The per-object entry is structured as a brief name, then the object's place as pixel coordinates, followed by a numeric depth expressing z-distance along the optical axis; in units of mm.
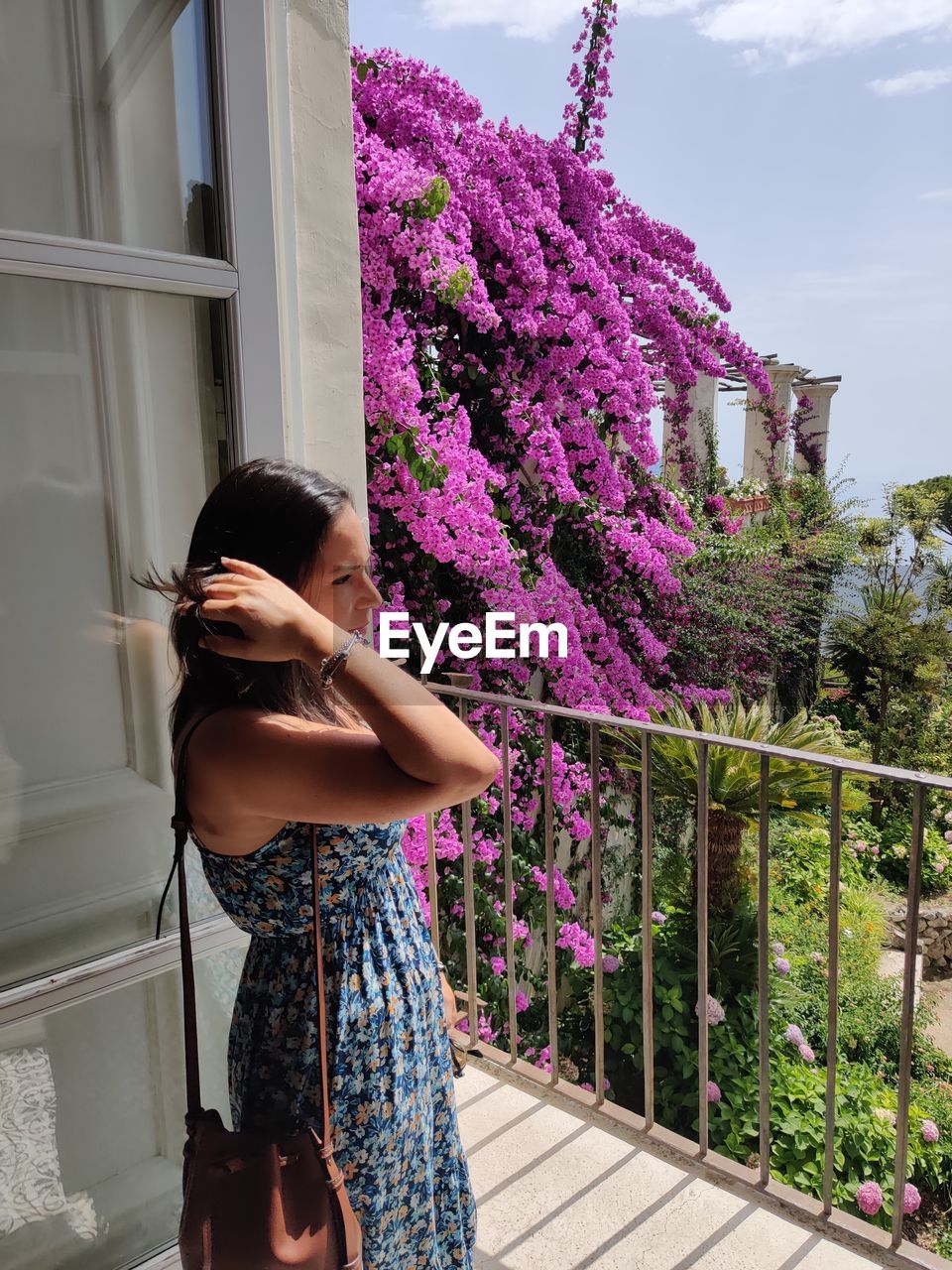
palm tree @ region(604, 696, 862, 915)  3394
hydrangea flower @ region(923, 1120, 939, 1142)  3365
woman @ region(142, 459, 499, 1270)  864
